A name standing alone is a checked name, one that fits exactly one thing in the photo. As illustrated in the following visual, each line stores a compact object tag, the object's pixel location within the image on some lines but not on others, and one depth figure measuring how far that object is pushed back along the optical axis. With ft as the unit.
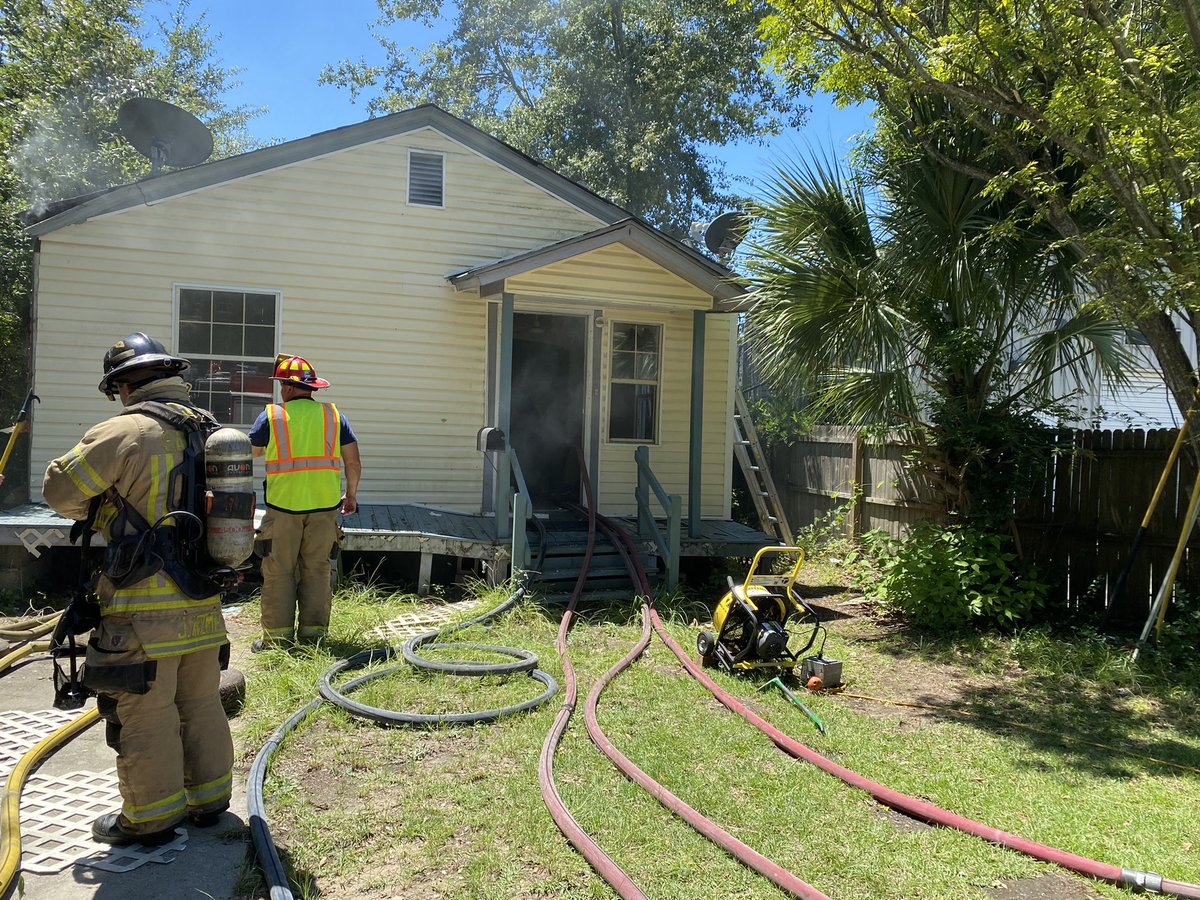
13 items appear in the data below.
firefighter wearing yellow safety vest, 19.10
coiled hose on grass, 10.50
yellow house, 28.12
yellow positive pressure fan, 18.51
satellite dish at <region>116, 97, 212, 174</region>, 32.81
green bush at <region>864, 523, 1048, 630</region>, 23.70
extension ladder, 34.73
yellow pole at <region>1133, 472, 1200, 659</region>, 20.86
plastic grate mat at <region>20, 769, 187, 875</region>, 10.69
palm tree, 23.56
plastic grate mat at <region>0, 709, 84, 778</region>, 13.91
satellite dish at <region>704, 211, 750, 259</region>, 37.63
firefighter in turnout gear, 10.64
